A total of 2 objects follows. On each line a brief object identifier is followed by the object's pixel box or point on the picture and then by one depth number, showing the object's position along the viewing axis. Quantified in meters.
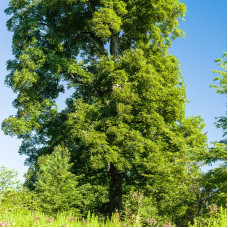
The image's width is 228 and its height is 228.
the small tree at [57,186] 11.95
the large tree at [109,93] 13.35
